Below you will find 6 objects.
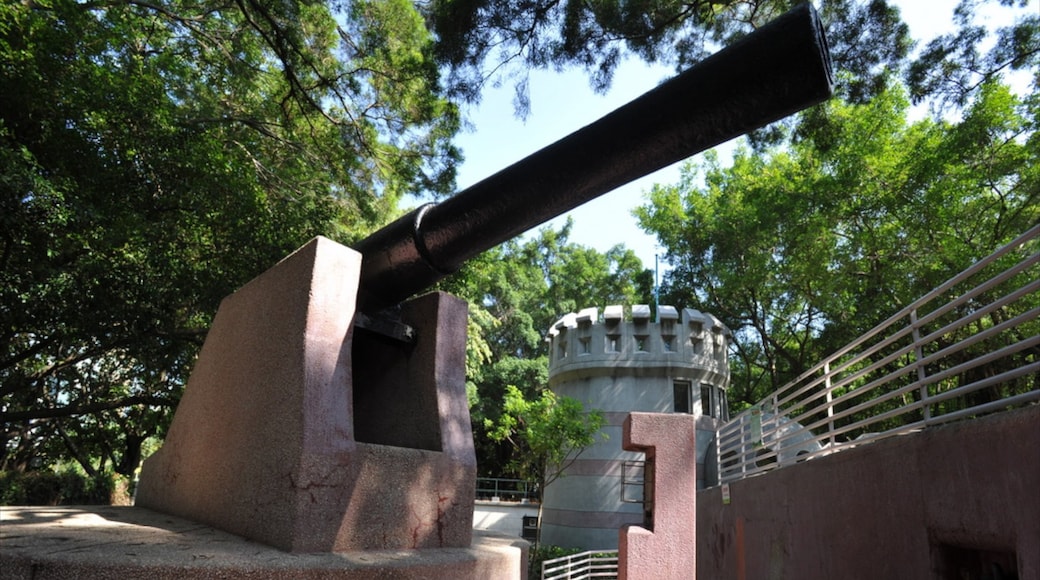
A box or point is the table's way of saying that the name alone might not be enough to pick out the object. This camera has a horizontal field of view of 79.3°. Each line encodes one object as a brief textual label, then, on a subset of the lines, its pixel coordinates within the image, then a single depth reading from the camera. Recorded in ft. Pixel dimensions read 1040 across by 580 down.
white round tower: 51.06
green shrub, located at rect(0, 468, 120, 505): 46.39
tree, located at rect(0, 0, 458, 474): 26.73
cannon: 8.98
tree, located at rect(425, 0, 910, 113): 21.16
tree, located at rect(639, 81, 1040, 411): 39.17
